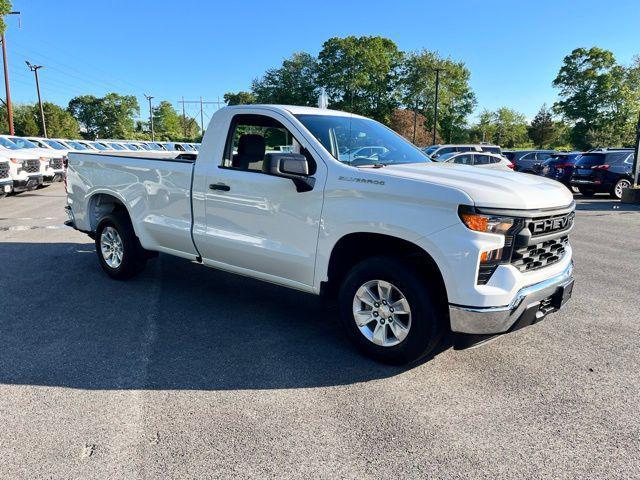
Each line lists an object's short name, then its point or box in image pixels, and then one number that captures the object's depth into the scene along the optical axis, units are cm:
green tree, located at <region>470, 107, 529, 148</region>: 7981
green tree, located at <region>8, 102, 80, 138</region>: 5875
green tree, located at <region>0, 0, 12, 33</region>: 2126
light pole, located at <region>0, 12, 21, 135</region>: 3025
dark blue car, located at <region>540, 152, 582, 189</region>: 1966
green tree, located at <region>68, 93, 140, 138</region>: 10631
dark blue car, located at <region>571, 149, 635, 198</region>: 1705
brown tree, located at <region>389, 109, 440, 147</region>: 6359
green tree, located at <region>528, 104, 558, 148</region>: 7081
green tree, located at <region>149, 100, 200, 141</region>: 12119
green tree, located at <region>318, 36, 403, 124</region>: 7331
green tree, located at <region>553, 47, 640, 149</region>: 6000
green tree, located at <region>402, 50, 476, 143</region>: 7200
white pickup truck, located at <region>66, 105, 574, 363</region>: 326
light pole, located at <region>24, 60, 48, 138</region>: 4088
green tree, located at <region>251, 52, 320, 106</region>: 7775
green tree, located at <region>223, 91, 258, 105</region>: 8012
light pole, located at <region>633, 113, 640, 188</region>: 1489
